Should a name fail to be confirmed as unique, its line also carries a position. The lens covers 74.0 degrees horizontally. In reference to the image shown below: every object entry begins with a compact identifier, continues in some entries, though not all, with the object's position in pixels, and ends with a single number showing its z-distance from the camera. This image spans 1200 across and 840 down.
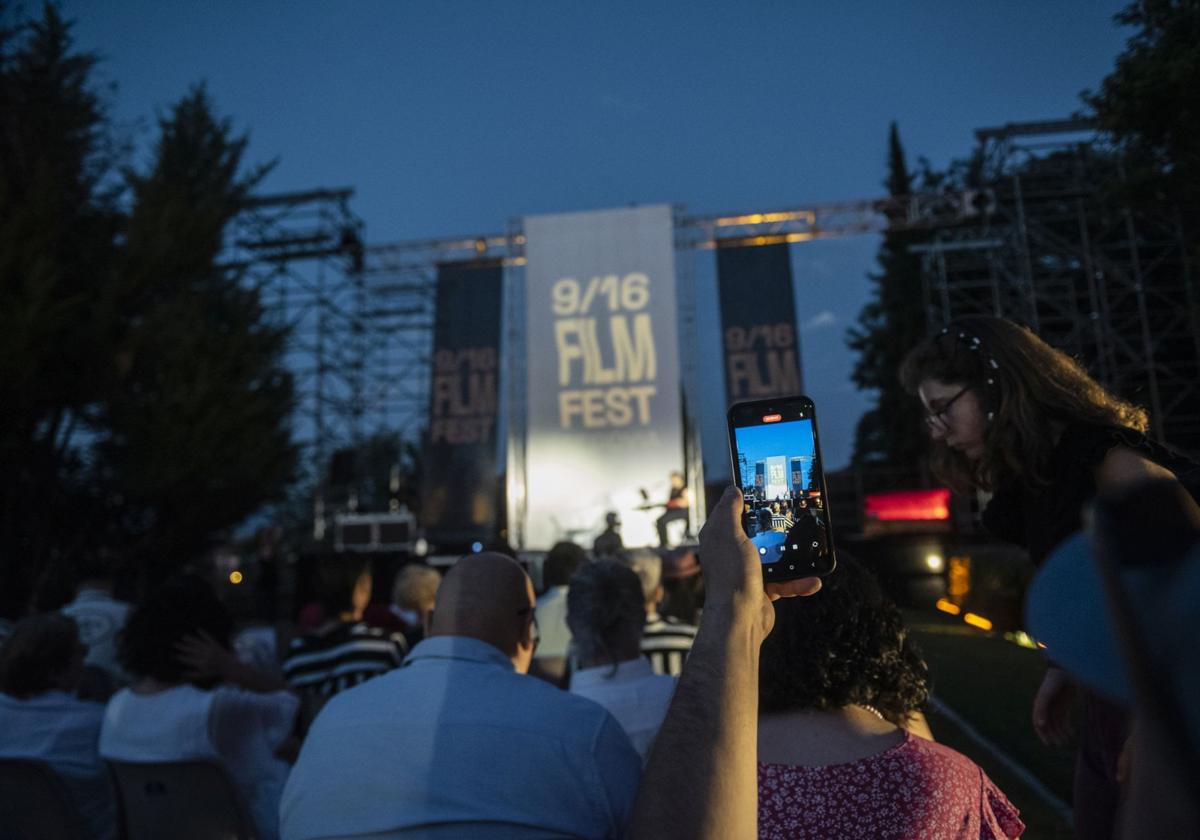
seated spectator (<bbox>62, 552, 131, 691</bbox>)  4.33
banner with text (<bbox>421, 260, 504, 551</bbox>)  11.57
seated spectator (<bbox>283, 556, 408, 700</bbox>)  3.28
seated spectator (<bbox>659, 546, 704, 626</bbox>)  5.31
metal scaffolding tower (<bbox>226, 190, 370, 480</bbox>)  15.63
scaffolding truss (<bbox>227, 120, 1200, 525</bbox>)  12.11
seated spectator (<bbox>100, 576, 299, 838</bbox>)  2.36
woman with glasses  1.45
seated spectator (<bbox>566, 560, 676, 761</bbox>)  2.49
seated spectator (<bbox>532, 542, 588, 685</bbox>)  3.96
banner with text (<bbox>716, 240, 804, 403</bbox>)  10.91
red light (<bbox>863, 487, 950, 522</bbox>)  11.23
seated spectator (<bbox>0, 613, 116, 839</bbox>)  2.65
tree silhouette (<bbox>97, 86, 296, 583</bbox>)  11.16
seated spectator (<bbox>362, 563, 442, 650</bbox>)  4.26
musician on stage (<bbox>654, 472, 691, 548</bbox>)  9.55
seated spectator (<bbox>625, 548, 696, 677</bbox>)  3.26
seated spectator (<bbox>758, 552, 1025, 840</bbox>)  1.26
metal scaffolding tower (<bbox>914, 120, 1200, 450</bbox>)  13.15
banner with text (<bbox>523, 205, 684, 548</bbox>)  10.43
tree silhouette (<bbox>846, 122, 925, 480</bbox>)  21.45
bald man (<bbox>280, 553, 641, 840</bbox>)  1.10
